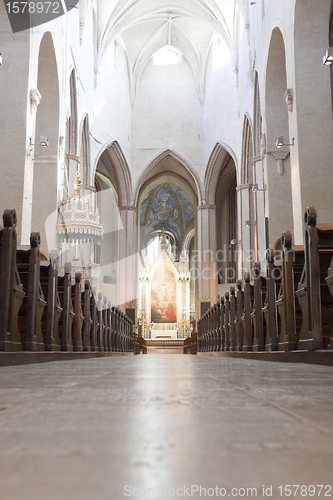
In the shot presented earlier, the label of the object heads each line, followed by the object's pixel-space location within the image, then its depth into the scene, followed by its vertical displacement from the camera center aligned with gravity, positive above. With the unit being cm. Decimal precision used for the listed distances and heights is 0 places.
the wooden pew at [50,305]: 496 +31
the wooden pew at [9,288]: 359 +35
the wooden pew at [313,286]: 357 +36
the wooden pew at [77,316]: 623 +23
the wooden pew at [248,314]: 603 +24
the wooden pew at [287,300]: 427 +30
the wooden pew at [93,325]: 734 +14
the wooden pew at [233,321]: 722 +20
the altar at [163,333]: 2258 +6
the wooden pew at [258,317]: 548 +19
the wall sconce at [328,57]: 705 +390
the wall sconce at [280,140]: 1044 +405
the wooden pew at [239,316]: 664 +25
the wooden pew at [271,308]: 480 +27
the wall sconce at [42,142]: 931 +391
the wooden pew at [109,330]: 918 +9
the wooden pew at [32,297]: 427 +33
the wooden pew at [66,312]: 565 +26
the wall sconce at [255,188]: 1374 +402
